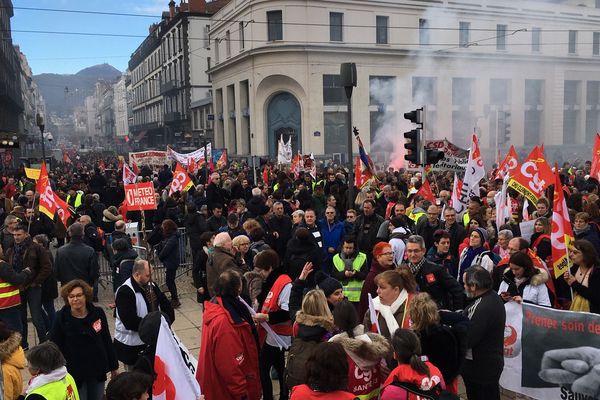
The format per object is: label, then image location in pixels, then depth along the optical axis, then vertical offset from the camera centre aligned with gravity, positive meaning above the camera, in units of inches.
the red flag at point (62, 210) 399.5 -41.6
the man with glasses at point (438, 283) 209.6 -53.0
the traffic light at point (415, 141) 444.1 +4.1
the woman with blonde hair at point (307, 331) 160.6 -54.0
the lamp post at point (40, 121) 835.1 +49.6
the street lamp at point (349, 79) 423.8 +53.0
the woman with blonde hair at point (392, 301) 177.2 -50.7
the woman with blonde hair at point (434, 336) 154.9 -54.1
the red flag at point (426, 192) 439.3 -37.2
